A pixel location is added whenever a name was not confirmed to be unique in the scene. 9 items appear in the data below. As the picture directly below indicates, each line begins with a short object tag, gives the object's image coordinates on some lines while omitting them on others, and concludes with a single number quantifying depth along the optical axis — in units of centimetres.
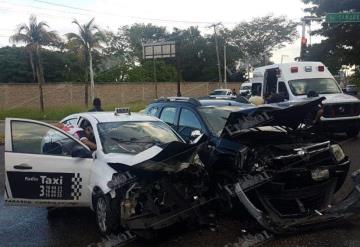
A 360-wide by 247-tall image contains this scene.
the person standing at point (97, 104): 1166
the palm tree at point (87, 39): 4479
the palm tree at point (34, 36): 4472
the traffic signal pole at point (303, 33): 2575
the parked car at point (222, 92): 4006
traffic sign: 2189
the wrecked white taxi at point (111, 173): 541
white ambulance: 1370
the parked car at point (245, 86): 4318
